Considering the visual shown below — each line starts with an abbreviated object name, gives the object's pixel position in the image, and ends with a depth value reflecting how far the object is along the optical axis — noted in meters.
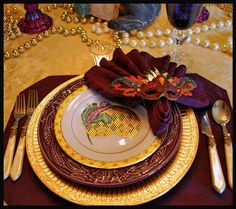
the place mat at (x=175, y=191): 0.43
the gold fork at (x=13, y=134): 0.46
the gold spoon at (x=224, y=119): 0.47
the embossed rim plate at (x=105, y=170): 0.41
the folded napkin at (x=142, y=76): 0.48
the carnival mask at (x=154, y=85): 0.48
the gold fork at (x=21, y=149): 0.45
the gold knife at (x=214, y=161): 0.43
